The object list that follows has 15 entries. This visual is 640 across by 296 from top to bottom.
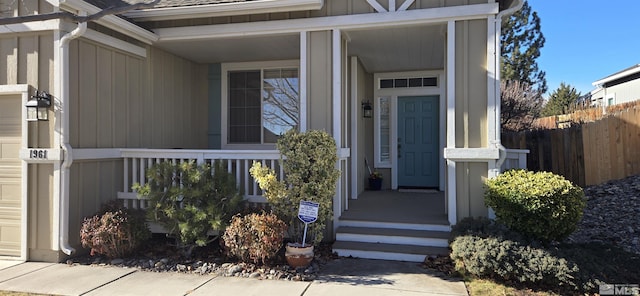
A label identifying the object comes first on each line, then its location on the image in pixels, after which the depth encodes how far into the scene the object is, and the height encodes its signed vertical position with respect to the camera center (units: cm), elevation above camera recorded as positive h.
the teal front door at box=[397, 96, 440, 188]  838 +23
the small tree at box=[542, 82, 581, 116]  2017 +275
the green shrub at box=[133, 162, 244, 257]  479 -57
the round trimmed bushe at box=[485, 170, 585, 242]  416 -56
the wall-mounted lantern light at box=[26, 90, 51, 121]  474 +57
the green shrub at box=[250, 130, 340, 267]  477 -32
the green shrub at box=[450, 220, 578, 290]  381 -107
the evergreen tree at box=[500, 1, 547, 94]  1881 +509
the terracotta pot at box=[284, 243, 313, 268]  450 -116
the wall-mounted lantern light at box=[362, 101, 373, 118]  822 +90
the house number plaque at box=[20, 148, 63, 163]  476 -1
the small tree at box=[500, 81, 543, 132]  1152 +133
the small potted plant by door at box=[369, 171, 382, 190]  832 -59
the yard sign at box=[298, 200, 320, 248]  456 -68
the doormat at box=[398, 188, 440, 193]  817 -78
